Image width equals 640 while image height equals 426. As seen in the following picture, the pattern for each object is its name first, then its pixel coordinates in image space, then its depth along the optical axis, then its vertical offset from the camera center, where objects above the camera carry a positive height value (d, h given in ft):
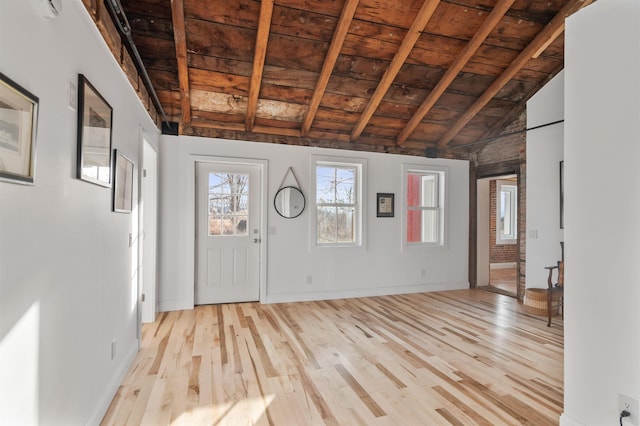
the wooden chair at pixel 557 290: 12.63 -2.85
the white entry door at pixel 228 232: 14.98 -0.83
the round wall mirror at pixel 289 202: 15.47 +0.64
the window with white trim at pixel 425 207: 18.42 +0.53
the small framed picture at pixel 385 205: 17.15 +0.60
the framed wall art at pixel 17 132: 3.48 +0.93
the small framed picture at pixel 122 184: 7.65 +0.74
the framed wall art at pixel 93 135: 5.66 +1.50
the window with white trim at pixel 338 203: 16.42 +0.64
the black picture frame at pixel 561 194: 14.23 +1.05
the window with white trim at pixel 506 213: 26.81 +0.40
